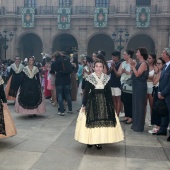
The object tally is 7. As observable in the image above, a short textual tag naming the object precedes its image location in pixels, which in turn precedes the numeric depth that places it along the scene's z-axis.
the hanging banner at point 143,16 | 27.06
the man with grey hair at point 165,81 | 5.75
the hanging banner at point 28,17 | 28.89
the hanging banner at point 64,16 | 28.33
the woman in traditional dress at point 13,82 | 10.17
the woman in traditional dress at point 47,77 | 11.36
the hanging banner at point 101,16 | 27.72
